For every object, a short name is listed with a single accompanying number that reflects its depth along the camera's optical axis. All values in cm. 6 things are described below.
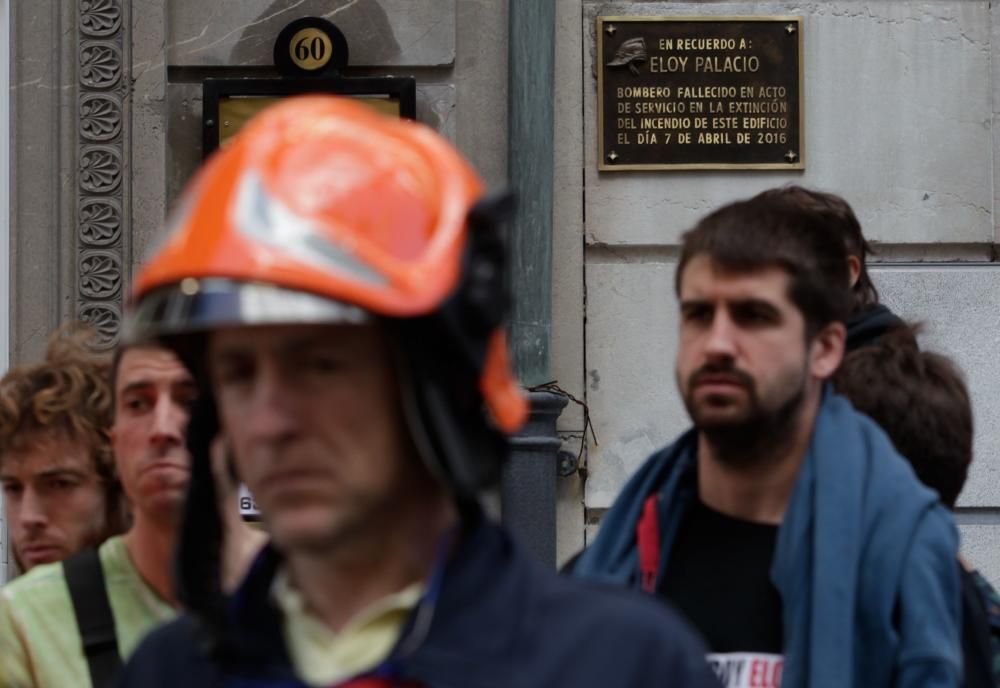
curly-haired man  522
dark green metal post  1069
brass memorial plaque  1113
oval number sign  1087
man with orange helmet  270
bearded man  465
